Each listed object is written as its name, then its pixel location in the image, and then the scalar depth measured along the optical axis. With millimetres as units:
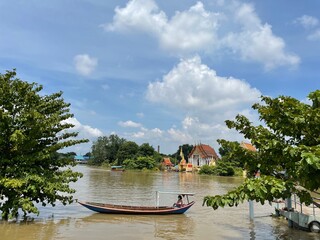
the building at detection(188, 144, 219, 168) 67802
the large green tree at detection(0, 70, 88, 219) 9775
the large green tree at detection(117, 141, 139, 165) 73071
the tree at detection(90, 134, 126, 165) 83097
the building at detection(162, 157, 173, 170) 70763
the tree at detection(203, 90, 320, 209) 4197
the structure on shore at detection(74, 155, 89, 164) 98653
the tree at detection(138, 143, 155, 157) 71775
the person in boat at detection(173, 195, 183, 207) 14526
